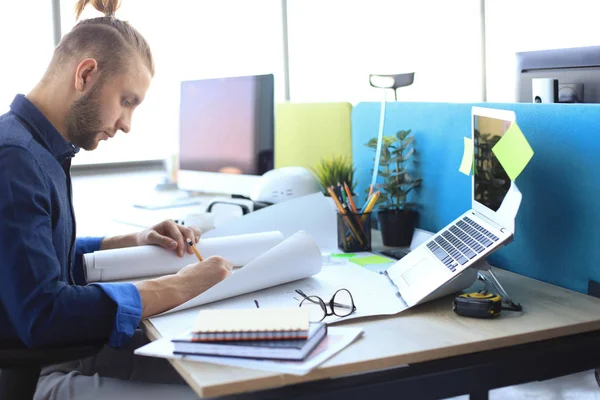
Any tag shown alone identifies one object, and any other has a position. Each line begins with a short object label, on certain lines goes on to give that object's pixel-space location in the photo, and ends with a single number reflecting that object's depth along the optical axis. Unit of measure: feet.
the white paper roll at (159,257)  5.17
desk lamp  6.45
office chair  3.69
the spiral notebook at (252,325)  3.42
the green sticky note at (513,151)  4.09
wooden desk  3.21
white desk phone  7.48
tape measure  3.96
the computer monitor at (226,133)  7.78
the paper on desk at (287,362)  3.24
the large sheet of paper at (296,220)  6.28
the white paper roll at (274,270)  4.45
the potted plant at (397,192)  6.14
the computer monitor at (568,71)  6.56
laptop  4.18
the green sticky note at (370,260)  5.55
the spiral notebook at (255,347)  3.31
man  3.77
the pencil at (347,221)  5.98
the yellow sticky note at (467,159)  5.08
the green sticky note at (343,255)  5.82
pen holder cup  5.97
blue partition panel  4.35
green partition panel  7.84
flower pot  6.12
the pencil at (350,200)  6.07
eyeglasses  4.11
